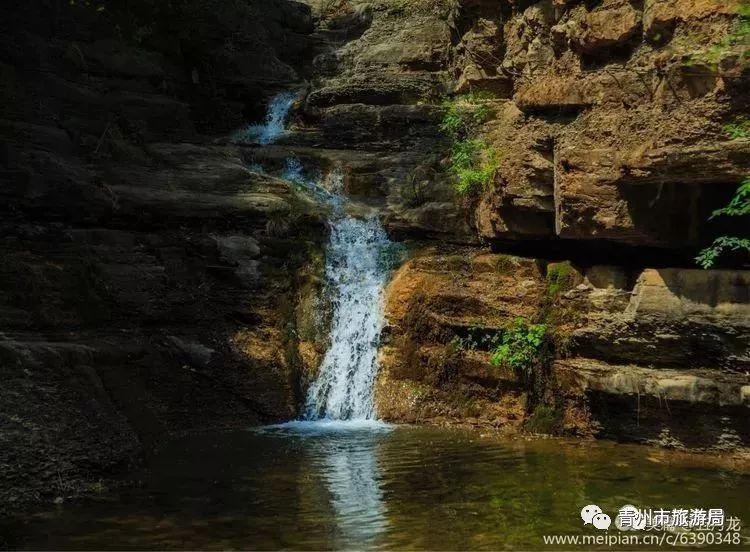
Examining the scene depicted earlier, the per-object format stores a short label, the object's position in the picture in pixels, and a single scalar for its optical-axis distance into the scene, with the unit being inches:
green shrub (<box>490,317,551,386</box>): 496.1
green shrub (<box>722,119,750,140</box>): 392.2
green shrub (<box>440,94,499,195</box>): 595.2
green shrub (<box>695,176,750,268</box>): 388.3
